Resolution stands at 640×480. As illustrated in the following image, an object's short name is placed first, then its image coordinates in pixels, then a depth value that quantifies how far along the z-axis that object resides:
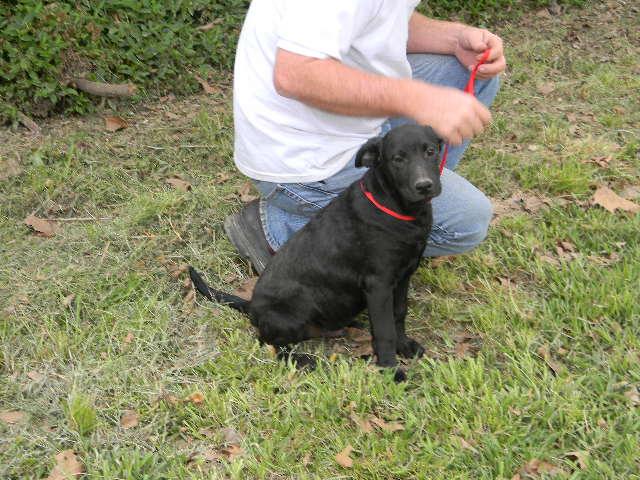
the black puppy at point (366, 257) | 2.84
